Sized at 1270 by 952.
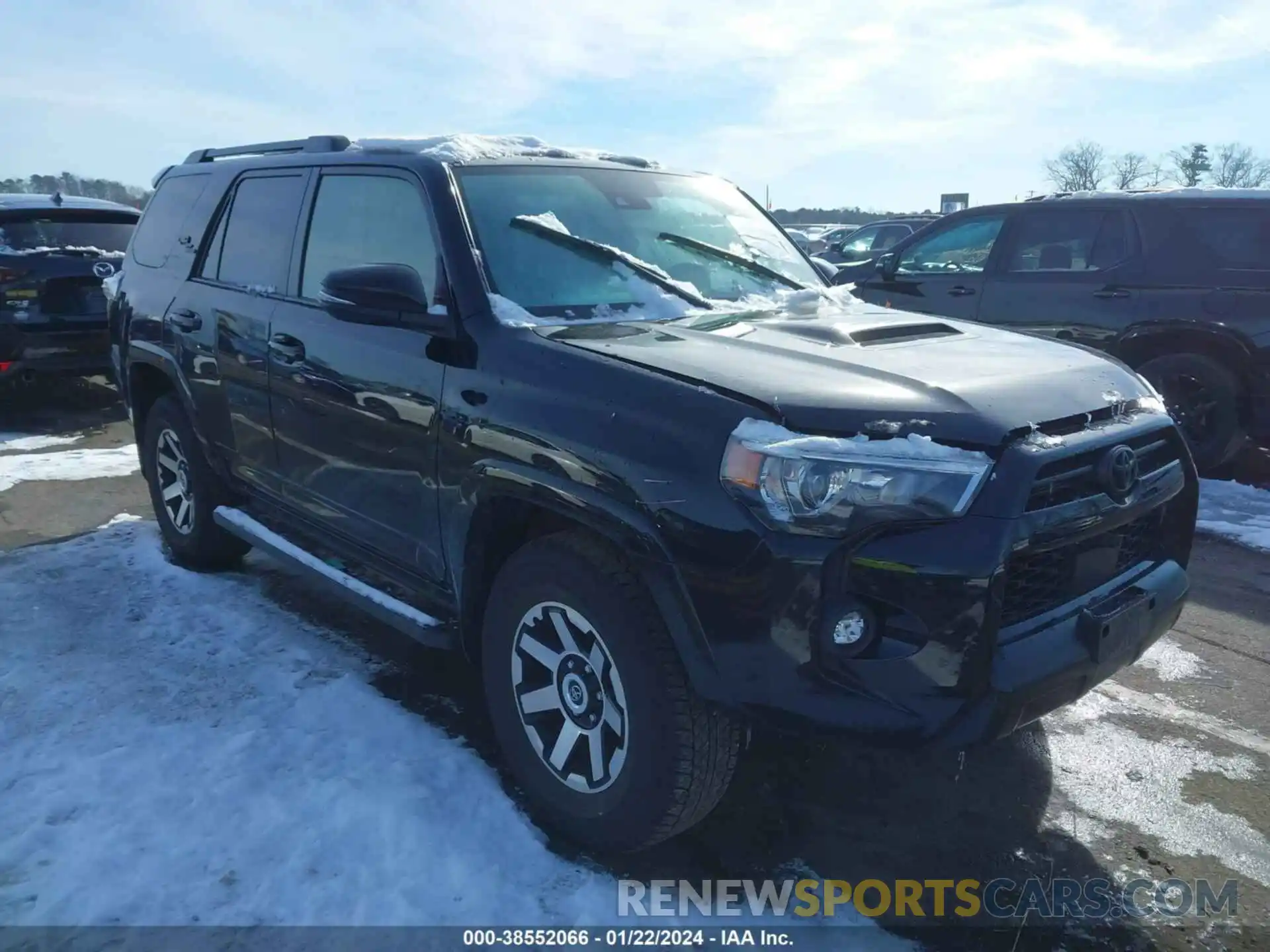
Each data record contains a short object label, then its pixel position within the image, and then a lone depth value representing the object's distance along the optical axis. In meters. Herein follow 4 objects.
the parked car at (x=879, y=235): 20.41
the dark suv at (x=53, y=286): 7.92
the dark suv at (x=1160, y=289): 6.25
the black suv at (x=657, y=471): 2.18
